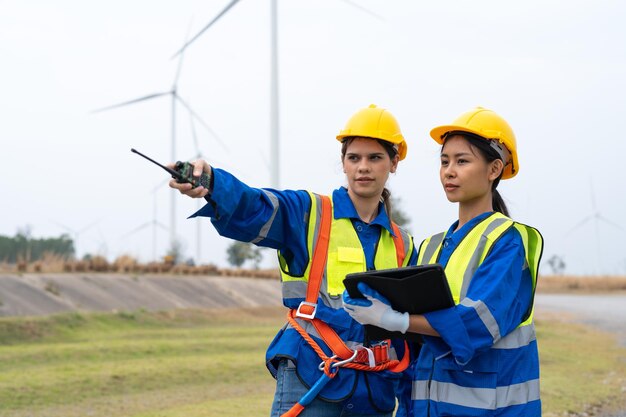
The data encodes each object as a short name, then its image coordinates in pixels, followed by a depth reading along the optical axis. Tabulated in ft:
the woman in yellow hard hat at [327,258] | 12.23
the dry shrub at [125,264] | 81.19
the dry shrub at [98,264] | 78.07
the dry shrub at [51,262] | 71.55
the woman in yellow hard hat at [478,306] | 10.29
